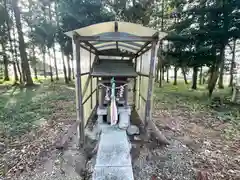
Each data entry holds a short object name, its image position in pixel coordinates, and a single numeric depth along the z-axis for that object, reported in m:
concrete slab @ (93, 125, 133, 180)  2.76
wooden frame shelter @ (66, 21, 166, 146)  3.36
